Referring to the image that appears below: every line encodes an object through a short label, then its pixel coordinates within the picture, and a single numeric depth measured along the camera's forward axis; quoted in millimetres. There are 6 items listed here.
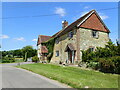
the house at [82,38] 20094
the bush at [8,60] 40281
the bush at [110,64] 10523
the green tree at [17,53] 95275
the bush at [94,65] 13170
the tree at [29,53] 49738
